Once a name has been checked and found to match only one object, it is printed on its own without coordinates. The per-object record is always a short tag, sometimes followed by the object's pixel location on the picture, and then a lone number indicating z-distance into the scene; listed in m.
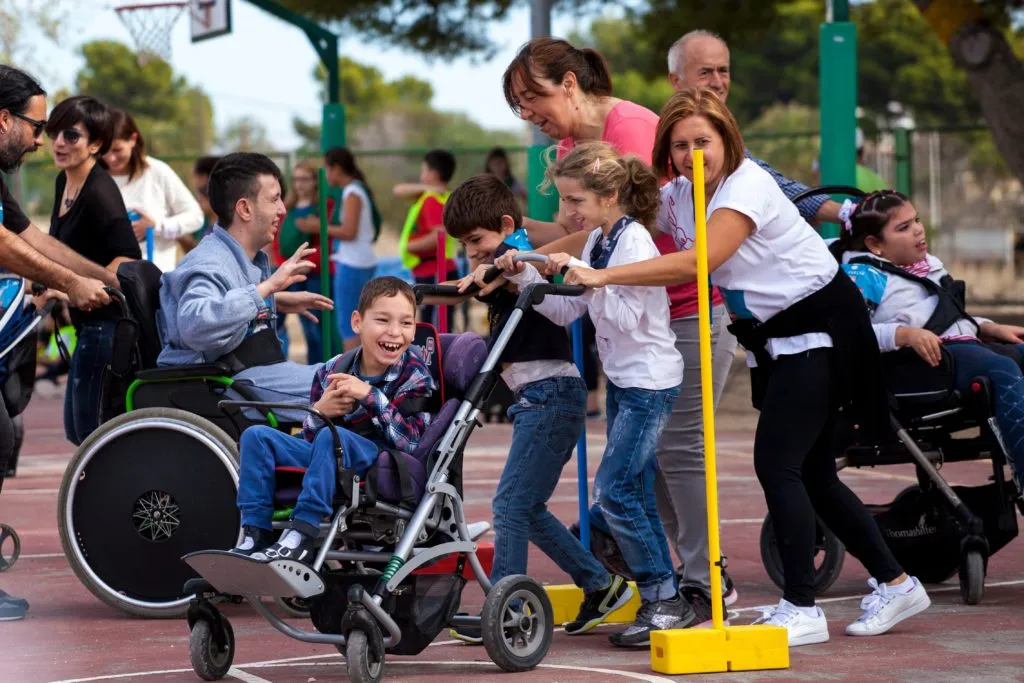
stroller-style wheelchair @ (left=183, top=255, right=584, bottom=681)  8.09
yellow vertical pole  8.42
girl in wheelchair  10.73
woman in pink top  9.81
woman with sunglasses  11.41
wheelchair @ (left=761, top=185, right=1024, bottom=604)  10.53
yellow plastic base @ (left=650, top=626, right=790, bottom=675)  8.46
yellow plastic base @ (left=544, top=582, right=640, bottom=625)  10.11
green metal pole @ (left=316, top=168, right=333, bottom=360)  16.15
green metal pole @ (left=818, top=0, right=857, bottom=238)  19.42
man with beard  10.57
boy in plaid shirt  8.21
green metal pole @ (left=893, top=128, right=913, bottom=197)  30.36
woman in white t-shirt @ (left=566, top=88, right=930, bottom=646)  9.02
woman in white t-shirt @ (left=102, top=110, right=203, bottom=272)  14.58
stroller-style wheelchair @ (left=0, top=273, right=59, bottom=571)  10.79
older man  10.77
